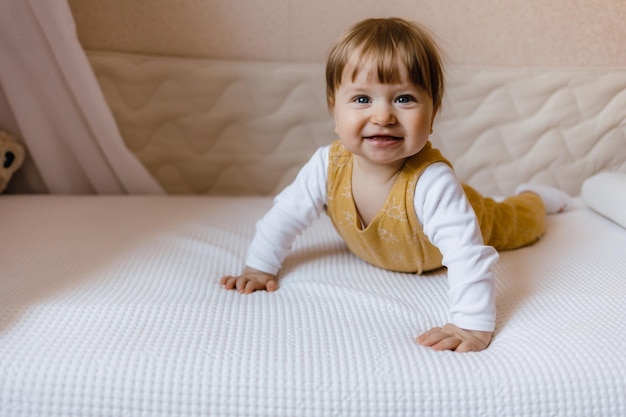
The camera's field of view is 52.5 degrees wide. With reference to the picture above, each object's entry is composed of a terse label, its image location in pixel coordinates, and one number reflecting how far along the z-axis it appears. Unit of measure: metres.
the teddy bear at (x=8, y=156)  1.41
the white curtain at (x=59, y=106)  1.29
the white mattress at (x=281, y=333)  0.73
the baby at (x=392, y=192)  0.93
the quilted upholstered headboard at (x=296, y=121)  1.53
